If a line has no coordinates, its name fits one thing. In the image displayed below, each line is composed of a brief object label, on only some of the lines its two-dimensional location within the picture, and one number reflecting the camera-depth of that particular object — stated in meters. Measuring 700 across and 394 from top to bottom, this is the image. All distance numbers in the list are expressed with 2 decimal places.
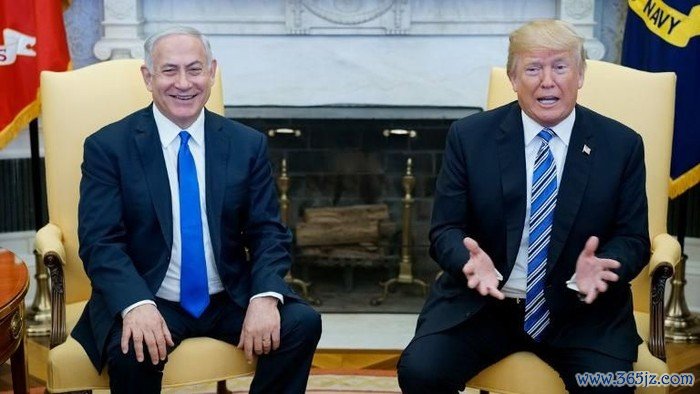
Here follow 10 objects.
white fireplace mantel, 4.59
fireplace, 4.43
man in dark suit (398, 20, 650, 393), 2.59
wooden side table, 2.55
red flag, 4.10
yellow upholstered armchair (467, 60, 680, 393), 3.01
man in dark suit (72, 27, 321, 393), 2.66
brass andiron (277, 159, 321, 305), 4.46
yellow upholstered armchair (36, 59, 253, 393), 2.77
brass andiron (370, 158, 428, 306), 4.50
